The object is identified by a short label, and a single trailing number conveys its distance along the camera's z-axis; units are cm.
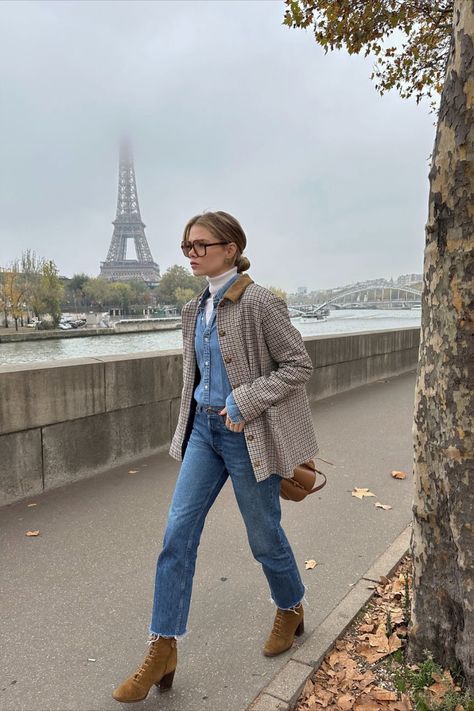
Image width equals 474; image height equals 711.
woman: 219
